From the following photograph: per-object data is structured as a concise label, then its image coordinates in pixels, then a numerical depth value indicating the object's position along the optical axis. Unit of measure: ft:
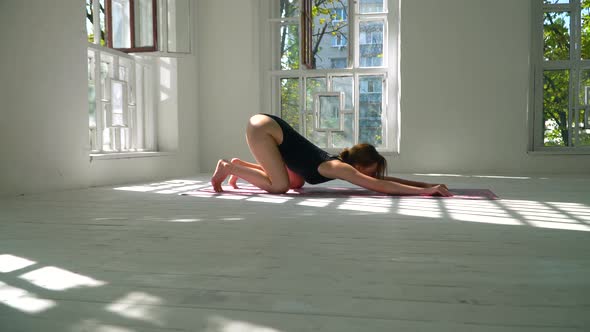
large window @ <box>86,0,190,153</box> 15.81
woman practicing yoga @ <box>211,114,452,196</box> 11.25
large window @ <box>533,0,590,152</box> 19.34
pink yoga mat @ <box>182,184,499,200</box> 11.83
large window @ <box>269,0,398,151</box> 20.81
